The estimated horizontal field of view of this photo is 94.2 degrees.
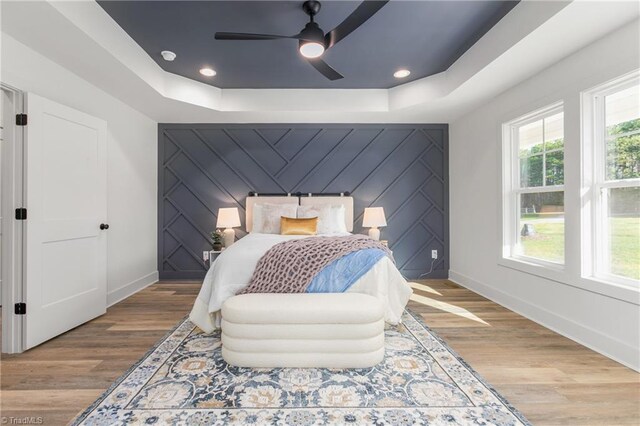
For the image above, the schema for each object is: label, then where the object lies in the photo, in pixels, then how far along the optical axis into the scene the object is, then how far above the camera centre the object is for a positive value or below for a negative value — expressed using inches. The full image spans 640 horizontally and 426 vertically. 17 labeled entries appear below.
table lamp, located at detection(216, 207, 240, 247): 164.9 -3.7
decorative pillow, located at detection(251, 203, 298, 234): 157.9 +0.0
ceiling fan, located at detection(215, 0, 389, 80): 80.4 +53.0
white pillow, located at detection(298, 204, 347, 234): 157.9 -0.6
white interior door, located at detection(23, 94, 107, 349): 93.1 -1.1
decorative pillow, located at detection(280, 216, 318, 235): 148.6 -5.6
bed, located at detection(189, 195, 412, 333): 94.6 -22.5
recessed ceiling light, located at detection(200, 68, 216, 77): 135.2 +66.6
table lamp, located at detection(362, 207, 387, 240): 165.9 -3.1
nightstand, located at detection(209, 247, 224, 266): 162.2 -21.9
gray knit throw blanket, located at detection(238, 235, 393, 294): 93.7 -16.1
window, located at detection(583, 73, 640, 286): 87.0 +10.4
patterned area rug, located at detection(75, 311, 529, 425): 61.4 -41.5
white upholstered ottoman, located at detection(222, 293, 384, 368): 76.4 -30.8
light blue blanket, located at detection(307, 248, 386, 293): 94.3 -18.7
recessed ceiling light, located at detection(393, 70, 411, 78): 138.9 +67.0
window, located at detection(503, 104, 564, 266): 112.1 +10.9
